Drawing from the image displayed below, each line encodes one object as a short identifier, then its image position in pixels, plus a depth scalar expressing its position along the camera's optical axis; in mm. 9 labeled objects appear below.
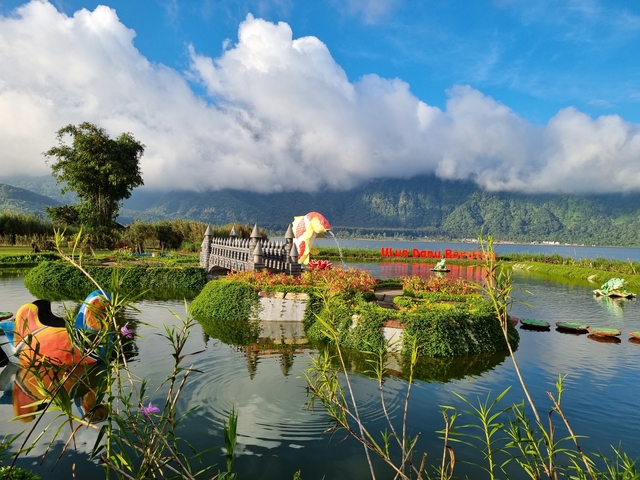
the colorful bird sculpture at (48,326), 7641
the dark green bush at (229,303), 13836
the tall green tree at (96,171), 36312
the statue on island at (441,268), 36000
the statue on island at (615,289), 22031
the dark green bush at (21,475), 4220
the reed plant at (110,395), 2182
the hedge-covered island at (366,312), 10336
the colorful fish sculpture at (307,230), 20438
